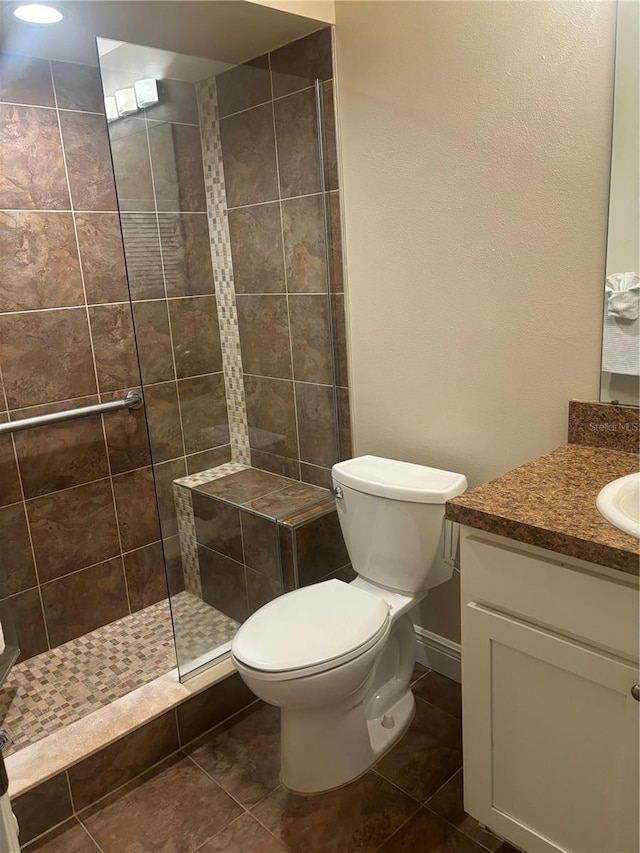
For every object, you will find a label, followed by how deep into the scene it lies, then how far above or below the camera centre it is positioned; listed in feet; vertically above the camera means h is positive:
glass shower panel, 6.31 -0.42
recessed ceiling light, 5.52 +2.36
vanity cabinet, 3.76 -2.78
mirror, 4.57 +0.10
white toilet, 5.21 -3.01
